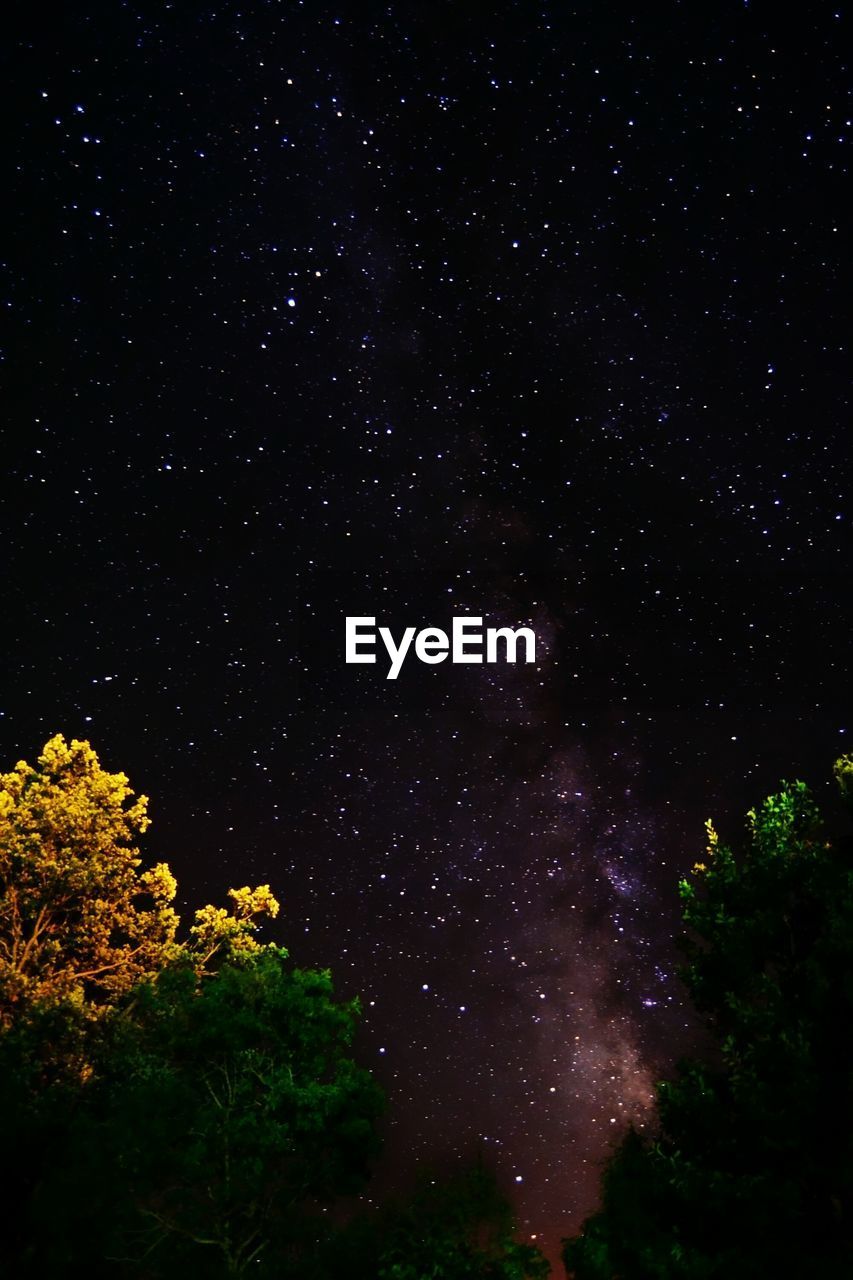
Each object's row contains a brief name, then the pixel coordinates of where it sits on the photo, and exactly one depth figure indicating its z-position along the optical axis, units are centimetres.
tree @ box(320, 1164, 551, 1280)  1488
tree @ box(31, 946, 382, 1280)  1512
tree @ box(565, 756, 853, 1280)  1230
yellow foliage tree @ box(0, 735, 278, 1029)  1731
